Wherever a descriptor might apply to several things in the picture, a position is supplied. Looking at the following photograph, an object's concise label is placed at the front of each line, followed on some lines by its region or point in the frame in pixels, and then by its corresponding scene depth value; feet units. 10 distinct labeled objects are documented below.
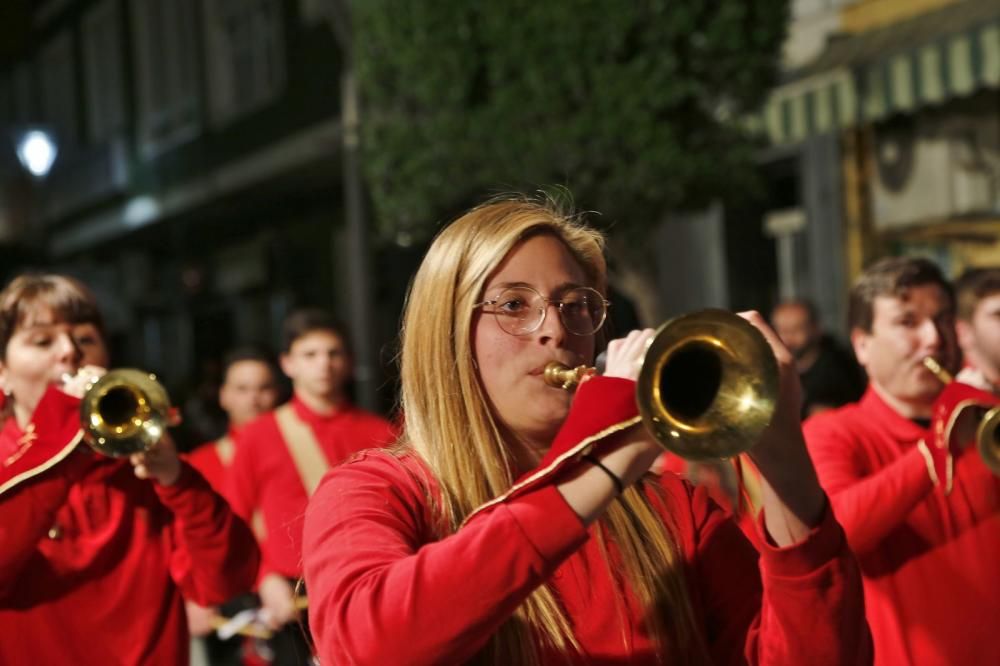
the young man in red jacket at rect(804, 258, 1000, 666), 11.40
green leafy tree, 30.17
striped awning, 29.96
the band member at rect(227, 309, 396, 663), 19.03
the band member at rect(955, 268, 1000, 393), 14.78
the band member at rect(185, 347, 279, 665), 21.85
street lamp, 41.50
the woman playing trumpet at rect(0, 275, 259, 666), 11.71
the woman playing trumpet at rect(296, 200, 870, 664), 6.50
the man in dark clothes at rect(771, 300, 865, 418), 23.06
